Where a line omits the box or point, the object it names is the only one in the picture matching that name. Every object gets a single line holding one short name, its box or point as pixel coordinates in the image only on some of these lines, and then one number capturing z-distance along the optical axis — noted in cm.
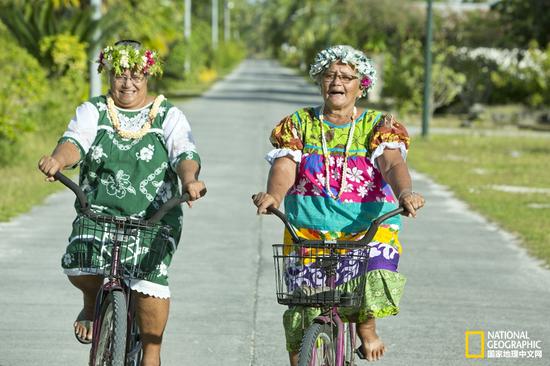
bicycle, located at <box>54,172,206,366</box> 1006
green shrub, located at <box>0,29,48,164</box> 3184
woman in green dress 1077
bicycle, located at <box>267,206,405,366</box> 940
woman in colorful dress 1032
